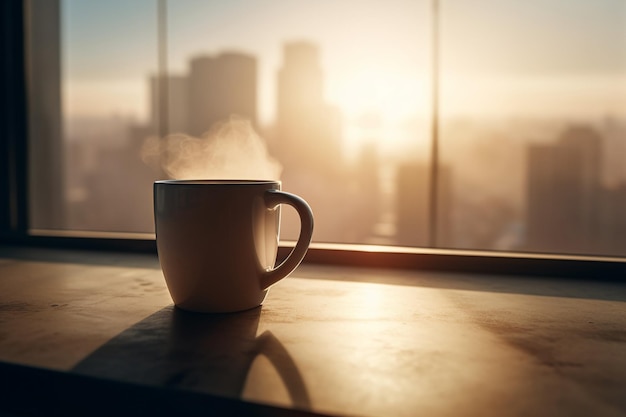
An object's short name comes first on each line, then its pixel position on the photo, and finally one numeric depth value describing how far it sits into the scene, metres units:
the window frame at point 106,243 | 0.89
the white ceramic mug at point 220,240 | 0.59
